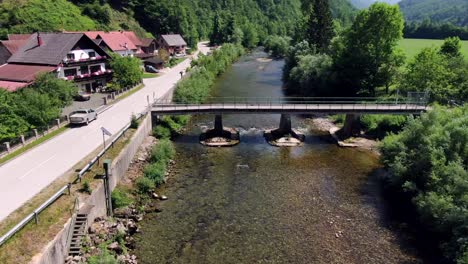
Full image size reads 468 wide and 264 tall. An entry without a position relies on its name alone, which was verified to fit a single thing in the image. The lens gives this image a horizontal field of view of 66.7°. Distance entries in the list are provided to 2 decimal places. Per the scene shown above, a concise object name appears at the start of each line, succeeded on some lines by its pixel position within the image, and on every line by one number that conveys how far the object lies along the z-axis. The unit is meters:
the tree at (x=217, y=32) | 136.50
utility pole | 25.49
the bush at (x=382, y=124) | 44.22
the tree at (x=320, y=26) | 79.44
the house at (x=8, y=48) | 54.59
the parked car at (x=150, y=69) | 78.94
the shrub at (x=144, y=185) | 30.14
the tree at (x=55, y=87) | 40.81
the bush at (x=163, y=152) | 35.41
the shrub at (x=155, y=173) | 31.91
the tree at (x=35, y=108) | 32.66
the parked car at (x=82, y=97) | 50.06
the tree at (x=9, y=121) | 29.25
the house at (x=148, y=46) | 91.81
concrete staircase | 20.92
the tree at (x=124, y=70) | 55.97
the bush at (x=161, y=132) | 42.25
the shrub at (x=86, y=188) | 24.45
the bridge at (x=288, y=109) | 43.44
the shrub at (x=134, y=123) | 37.81
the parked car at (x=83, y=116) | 37.94
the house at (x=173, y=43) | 108.25
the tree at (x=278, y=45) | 118.56
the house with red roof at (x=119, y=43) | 76.77
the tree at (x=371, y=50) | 50.59
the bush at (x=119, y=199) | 27.17
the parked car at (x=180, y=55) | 109.26
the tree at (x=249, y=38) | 147.38
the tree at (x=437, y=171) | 22.27
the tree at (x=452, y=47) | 58.39
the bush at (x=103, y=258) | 19.94
